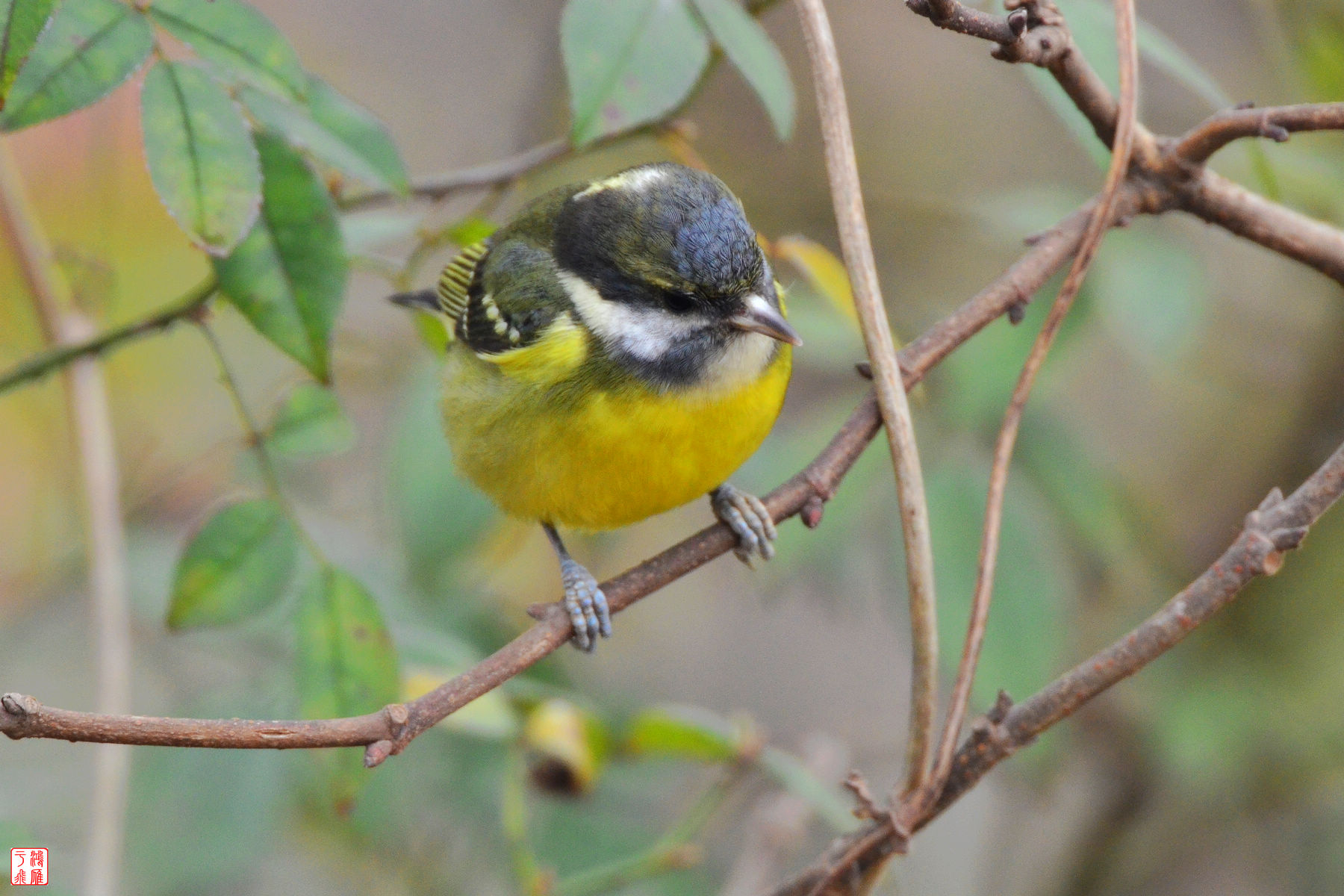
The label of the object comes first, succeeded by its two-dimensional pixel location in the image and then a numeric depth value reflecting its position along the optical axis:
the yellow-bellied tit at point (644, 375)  4.41
